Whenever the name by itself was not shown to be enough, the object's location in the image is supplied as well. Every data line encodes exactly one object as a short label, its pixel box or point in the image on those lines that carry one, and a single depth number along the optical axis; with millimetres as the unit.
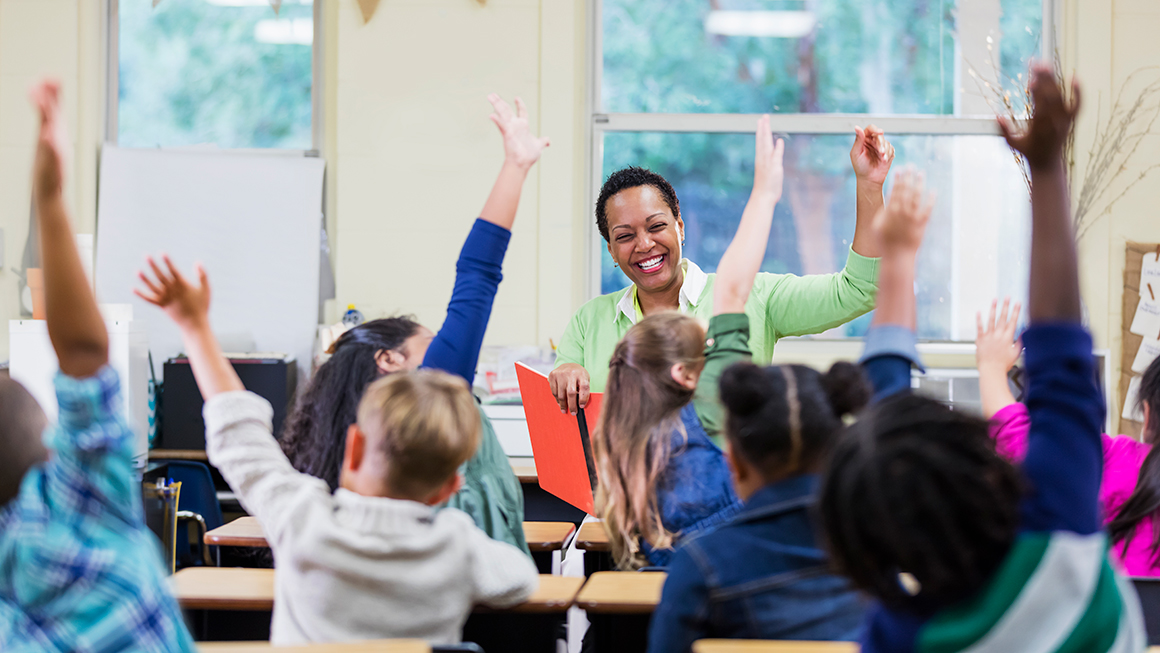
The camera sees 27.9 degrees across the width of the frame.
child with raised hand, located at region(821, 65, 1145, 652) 2258
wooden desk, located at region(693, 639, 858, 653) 3015
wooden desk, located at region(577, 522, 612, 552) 4125
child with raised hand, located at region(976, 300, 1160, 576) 3928
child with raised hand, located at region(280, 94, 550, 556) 3771
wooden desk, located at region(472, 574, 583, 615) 3759
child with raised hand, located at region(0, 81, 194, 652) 2746
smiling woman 4345
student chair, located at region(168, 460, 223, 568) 5055
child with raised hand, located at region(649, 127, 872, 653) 3243
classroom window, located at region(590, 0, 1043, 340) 5805
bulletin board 5655
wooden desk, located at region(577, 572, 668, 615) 3749
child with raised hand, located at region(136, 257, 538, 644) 3363
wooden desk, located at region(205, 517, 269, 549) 4186
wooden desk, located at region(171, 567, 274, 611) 3835
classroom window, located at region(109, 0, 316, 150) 5854
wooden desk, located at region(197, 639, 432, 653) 3148
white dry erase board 5731
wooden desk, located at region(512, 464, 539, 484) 4860
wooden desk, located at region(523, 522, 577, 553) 4161
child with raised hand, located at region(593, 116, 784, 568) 3845
